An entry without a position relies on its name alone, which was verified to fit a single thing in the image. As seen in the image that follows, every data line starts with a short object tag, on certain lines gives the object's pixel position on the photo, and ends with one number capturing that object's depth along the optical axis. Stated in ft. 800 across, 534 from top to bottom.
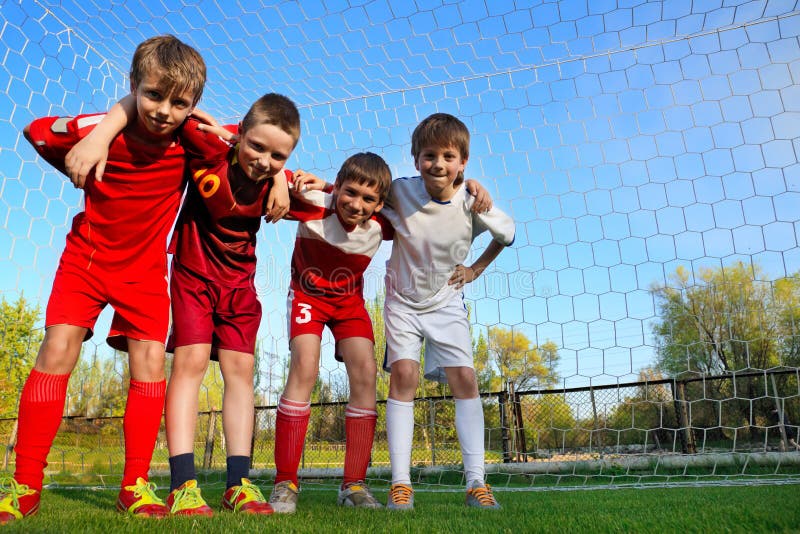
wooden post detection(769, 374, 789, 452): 14.91
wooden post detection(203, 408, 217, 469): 18.20
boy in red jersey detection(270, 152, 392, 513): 8.13
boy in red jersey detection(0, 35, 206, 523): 6.45
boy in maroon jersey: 7.10
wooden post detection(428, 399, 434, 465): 18.81
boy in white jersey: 8.48
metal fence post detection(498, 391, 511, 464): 18.76
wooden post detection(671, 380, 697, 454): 16.67
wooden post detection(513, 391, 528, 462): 19.04
